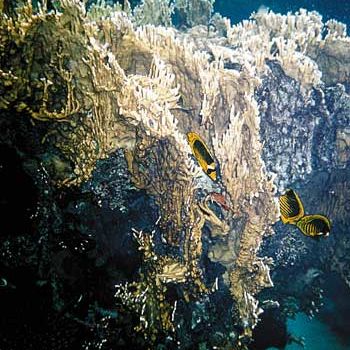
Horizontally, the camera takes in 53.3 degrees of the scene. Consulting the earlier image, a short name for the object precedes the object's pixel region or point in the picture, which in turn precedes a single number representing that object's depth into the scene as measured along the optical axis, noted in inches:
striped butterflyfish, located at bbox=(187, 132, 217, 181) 106.2
